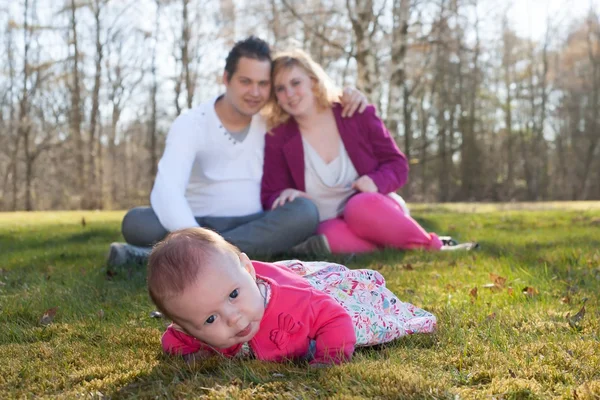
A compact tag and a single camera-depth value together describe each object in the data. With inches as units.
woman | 189.3
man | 175.3
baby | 77.3
